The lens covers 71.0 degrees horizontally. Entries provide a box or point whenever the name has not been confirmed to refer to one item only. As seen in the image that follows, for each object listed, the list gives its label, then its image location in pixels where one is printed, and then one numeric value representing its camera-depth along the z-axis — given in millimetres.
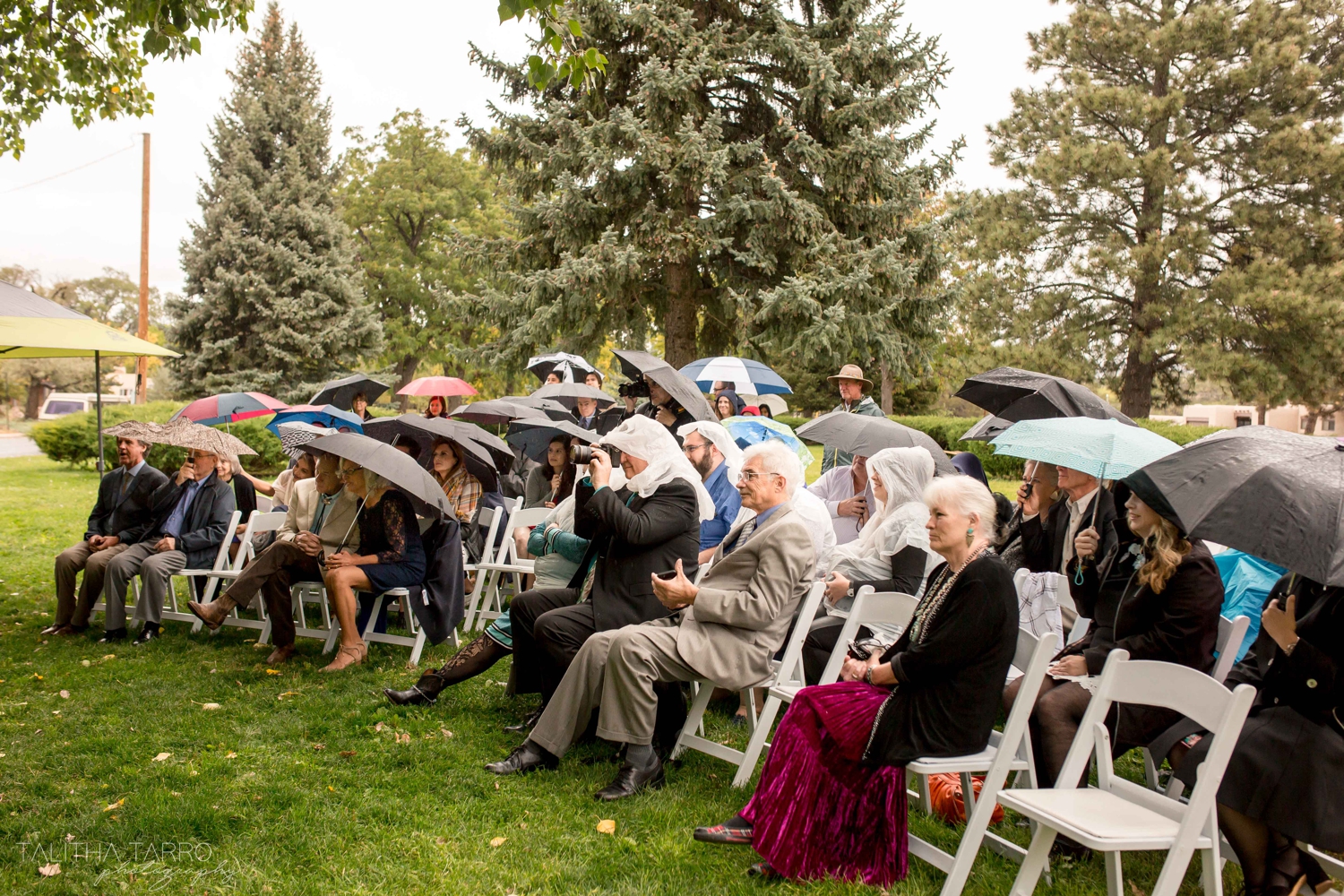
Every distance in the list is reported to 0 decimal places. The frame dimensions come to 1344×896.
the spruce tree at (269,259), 22938
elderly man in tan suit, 4207
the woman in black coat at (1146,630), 3553
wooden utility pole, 24797
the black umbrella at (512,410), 7750
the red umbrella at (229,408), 10359
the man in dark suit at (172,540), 6770
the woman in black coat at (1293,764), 2881
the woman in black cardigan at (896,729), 3365
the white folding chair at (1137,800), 2688
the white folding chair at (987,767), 3158
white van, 49156
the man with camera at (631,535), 4680
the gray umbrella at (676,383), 6711
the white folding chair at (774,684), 4148
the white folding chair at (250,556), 6867
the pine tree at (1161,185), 22312
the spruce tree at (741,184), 15641
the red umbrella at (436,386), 10672
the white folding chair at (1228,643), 3533
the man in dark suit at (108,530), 6949
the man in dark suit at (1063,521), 4668
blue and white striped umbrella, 10719
